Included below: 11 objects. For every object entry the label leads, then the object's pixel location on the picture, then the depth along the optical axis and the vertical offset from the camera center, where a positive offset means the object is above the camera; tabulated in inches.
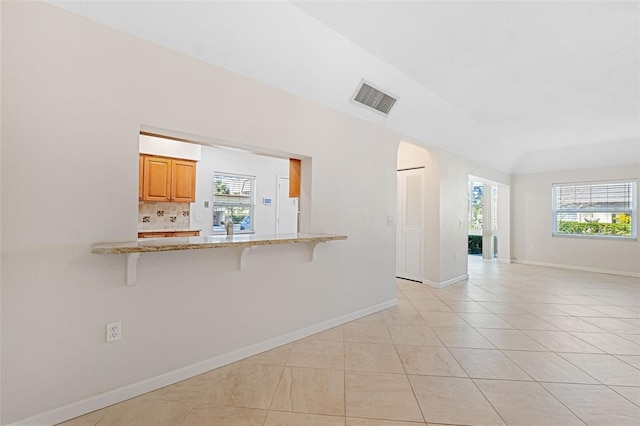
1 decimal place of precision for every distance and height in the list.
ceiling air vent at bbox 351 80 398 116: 128.8 +54.2
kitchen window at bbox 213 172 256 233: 240.7 +13.5
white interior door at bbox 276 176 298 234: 277.1 +8.9
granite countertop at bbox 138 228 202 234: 183.1 -8.6
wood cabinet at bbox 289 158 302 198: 127.0 +17.9
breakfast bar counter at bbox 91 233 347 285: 69.0 -7.1
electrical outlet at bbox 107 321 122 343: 75.0 -28.9
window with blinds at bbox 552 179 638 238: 254.5 +10.4
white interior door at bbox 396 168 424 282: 213.8 -4.5
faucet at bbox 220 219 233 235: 108.8 -3.8
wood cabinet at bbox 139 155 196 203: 187.5 +24.5
